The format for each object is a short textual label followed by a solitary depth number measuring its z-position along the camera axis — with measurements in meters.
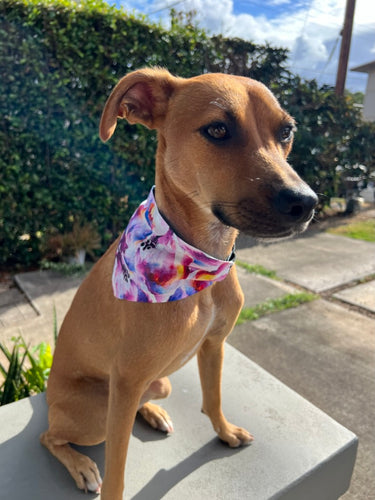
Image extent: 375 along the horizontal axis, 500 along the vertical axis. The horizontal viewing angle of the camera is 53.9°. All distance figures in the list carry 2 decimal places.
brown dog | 0.32
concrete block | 0.43
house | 16.35
